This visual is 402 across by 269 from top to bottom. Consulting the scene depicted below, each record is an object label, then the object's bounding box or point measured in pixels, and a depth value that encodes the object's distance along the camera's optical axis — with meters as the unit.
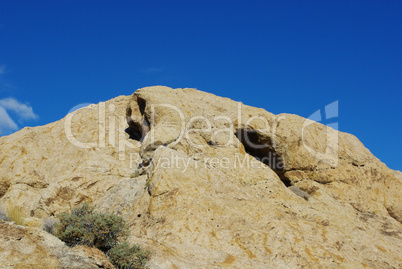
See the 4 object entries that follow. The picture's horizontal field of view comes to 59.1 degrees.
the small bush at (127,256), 9.69
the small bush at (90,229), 9.79
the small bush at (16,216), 10.91
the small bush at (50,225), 10.50
